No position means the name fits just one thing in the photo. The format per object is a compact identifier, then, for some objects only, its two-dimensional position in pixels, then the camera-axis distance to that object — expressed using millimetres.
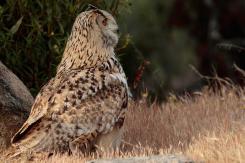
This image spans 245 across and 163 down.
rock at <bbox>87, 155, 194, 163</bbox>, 15953
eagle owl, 17500
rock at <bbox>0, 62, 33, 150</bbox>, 19031
